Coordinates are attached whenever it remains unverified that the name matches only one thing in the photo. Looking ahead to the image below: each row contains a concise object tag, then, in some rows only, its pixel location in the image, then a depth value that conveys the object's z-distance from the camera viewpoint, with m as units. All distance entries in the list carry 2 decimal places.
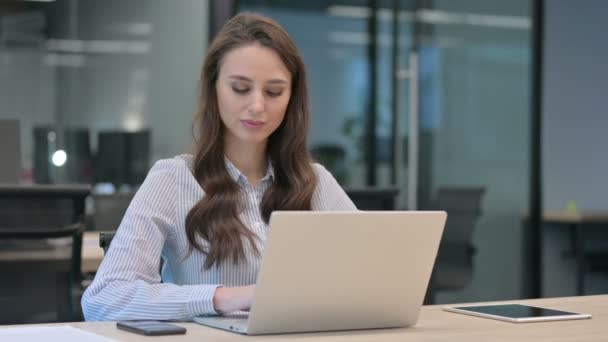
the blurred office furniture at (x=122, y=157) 7.85
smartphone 2.55
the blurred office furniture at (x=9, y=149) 5.65
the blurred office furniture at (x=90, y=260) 5.15
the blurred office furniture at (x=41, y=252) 4.86
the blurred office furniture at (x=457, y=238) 7.85
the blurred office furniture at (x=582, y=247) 9.17
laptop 2.47
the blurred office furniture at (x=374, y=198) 5.28
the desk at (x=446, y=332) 2.57
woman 3.13
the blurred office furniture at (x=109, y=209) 6.67
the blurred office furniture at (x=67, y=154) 7.62
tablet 3.00
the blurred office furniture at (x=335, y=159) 8.69
